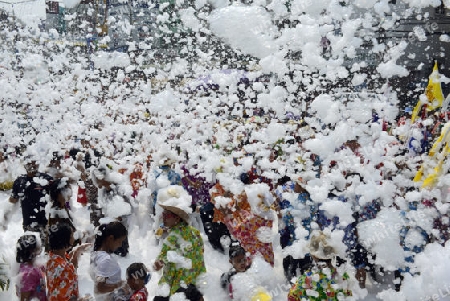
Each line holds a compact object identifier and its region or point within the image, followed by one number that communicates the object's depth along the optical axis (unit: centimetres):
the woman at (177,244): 306
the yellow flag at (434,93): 551
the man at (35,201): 434
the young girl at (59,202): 400
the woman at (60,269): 276
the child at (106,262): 281
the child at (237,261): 368
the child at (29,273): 288
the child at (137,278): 265
